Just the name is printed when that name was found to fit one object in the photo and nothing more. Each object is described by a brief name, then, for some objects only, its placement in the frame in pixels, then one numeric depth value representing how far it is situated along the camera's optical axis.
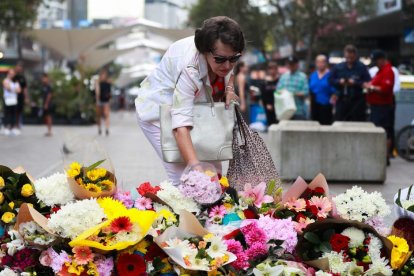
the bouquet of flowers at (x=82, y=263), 3.38
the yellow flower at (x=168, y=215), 3.70
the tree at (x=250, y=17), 39.91
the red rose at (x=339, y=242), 3.45
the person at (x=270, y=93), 17.08
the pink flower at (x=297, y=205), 3.83
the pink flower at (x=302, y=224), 3.62
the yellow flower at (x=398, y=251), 3.48
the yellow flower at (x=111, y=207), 3.59
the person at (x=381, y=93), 12.55
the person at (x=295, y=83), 14.60
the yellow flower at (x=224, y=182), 4.10
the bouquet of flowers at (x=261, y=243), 3.48
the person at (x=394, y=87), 13.05
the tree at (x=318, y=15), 35.78
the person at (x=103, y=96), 22.09
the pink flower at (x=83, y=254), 3.37
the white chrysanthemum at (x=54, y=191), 3.93
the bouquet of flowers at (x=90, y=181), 3.94
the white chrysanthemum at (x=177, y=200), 3.81
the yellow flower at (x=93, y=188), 4.00
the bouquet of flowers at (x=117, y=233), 3.34
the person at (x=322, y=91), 13.78
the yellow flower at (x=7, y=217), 3.81
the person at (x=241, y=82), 16.72
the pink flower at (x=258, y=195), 3.99
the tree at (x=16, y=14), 32.31
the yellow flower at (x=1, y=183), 3.97
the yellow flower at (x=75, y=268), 3.37
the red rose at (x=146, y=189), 4.03
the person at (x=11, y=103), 20.47
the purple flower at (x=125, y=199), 4.00
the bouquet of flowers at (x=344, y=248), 3.39
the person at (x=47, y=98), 20.66
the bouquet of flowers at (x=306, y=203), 3.77
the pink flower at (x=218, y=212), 3.81
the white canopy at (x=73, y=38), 34.00
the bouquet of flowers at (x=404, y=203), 3.84
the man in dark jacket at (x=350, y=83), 12.52
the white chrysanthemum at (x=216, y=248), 3.42
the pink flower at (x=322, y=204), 3.80
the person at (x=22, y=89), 21.02
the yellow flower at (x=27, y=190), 3.98
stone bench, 10.23
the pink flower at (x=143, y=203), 3.88
